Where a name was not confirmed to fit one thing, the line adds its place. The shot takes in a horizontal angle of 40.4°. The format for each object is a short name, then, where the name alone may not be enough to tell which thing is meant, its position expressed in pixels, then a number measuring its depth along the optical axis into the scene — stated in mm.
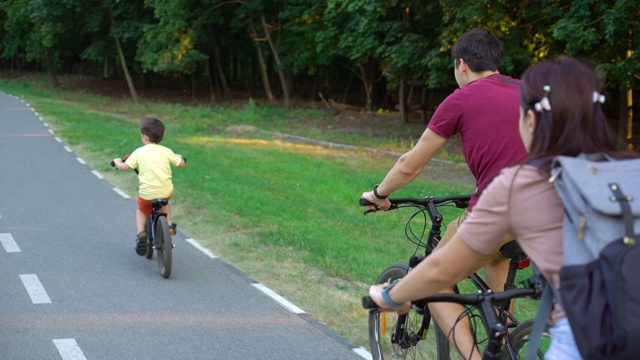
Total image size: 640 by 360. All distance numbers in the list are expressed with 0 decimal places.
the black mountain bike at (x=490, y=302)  3049
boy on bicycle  8820
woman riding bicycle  2564
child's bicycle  8375
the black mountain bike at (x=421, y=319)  4340
